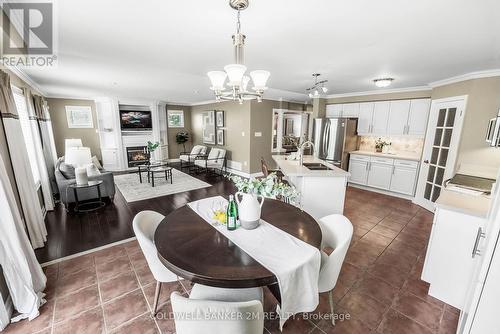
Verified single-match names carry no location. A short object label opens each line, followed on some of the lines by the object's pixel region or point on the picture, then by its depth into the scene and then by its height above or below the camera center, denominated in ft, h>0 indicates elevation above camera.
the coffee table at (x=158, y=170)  17.17 -3.53
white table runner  3.99 -2.65
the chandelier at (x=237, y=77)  5.28 +1.47
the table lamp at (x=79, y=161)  11.48 -1.90
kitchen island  9.80 -2.87
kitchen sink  10.78 -1.98
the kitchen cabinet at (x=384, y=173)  14.52 -3.20
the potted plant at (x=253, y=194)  5.30 -1.68
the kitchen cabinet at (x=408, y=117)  14.11 +0.92
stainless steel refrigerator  16.57 -0.76
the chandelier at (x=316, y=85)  11.61 +2.97
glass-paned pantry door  11.33 -0.98
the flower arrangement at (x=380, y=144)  16.70 -1.15
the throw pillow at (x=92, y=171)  13.25 -2.83
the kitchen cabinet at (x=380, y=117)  15.66 +0.99
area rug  14.93 -4.72
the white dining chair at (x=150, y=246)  5.06 -2.98
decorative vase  5.33 -2.14
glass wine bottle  5.31 -2.26
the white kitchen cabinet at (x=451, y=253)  5.84 -3.62
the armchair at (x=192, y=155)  23.08 -3.11
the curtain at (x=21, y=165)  6.95 -1.39
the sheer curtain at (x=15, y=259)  5.33 -3.52
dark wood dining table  3.79 -2.63
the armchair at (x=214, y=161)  21.02 -3.37
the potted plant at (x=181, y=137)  26.87 -1.20
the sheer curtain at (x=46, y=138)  12.83 -0.77
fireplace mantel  21.93 -0.76
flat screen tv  22.99 +0.79
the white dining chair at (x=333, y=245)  4.89 -2.97
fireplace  23.81 -3.26
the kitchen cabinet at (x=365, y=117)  16.46 +0.98
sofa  12.14 -3.53
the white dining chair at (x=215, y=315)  3.11 -2.83
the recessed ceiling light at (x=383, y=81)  11.66 +2.74
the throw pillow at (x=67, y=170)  12.53 -2.67
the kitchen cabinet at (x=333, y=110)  18.33 +1.71
